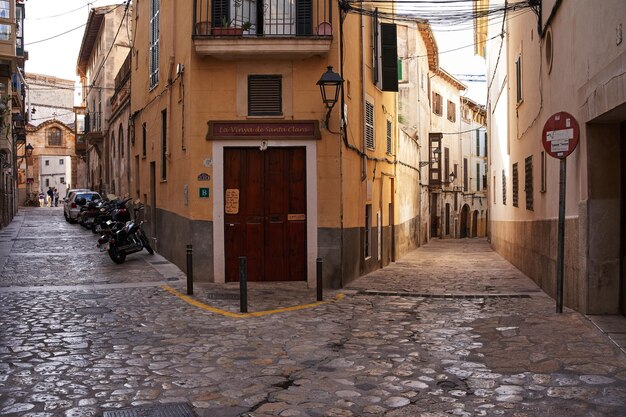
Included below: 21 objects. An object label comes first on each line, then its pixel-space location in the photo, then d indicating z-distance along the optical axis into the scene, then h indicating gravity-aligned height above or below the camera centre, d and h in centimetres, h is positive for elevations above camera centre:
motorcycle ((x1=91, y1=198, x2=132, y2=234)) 1758 -17
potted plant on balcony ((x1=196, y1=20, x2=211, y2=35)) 1282 +348
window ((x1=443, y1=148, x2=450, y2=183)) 4038 +256
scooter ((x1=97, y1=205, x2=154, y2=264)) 1575 -80
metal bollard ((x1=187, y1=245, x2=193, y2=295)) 1138 -109
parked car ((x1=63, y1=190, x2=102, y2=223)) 2934 +29
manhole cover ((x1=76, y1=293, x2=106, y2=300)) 1103 -151
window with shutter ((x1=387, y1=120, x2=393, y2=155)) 1947 +201
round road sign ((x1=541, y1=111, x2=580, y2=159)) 897 +97
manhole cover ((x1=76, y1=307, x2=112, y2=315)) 975 -154
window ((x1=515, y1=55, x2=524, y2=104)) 1622 +321
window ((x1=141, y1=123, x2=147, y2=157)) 1972 +206
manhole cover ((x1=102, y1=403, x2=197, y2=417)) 529 -166
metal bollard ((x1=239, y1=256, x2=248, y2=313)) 988 -117
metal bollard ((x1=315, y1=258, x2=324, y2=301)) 1094 -124
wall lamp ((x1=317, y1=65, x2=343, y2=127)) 1215 +225
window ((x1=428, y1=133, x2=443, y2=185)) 3662 +267
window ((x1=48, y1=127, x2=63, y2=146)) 6494 +693
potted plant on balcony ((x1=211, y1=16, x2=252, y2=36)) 1259 +338
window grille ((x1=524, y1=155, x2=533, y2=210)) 1441 +57
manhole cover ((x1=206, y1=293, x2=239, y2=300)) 1117 -154
